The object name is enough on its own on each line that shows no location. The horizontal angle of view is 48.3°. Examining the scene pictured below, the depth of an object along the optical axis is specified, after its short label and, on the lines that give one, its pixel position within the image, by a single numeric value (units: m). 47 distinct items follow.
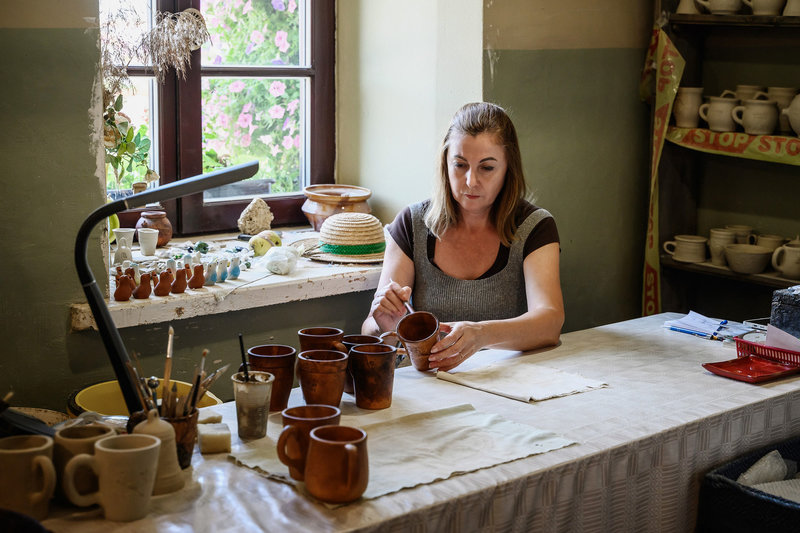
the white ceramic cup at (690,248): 3.52
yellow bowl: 2.29
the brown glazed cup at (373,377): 1.81
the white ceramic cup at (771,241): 3.33
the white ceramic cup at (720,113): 3.36
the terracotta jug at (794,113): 3.13
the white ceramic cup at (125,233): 2.88
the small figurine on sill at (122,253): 2.81
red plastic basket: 2.24
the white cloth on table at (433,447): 1.52
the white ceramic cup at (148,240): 2.96
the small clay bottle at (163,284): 2.63
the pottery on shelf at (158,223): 3.08
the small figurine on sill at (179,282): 2.67
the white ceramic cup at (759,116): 3.23
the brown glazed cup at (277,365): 1.76
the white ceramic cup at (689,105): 3.46
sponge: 1.61
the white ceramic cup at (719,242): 3.43
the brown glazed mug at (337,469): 1.39
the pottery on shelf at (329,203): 3.42
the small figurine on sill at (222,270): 2.79
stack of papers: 2.52
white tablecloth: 1.39
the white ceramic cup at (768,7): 3.19
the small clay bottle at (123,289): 2.55
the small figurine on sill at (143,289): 2.59
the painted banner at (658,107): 3.48
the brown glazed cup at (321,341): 1.88
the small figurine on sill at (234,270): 2.84
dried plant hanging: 3.00
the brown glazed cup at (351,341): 1.90
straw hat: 3.10
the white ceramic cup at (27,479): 1.32
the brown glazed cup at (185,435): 1.51
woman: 2.57
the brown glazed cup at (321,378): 1.74
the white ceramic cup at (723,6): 3.31
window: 3.25
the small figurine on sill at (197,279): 2.73
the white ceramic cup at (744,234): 3.44
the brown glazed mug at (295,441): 1.47
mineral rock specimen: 3.35
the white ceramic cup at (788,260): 3.17
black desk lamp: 1.57
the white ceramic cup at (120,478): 1.32
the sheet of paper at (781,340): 2.28
